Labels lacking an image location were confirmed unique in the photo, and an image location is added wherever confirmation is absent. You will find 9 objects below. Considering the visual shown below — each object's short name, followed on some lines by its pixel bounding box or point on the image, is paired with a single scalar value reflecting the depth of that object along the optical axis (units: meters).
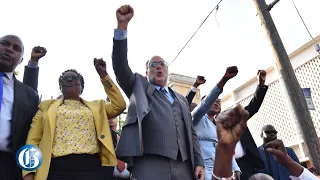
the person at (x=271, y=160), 3.51
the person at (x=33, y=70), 2.68
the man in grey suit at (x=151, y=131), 2.14
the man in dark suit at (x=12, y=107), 2.03
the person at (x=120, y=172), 2.82
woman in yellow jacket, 2.06
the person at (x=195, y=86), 3.42
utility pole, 4.43
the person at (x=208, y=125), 2.83
